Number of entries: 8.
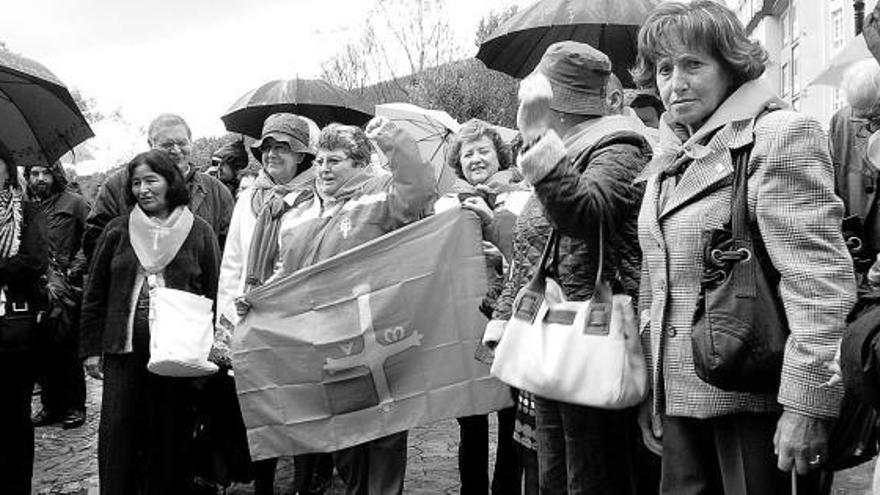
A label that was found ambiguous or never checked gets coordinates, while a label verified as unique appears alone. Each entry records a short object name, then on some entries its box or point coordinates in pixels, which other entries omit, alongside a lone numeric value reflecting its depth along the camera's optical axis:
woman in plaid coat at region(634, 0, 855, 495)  2.28
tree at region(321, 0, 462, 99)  30.48
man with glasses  5.65
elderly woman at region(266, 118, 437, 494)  4.46
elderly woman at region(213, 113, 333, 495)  5.17
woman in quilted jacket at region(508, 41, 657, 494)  2.86
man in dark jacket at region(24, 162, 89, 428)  7.92
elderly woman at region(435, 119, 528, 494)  4.68
